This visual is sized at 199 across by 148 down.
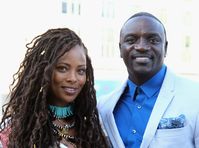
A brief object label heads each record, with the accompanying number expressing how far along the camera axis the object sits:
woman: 2.77
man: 2.96
